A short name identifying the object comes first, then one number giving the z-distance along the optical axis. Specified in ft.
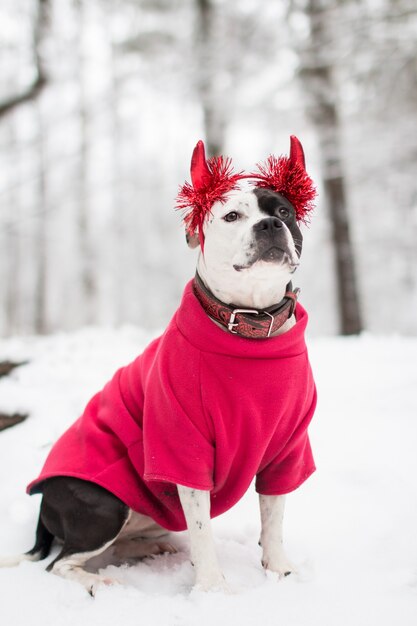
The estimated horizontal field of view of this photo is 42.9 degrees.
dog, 6.37
